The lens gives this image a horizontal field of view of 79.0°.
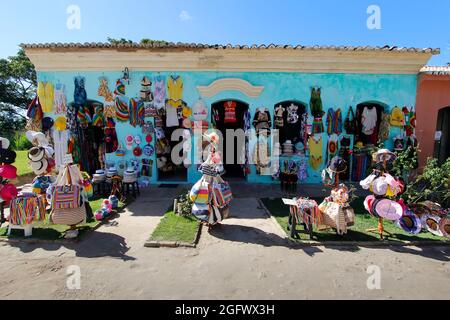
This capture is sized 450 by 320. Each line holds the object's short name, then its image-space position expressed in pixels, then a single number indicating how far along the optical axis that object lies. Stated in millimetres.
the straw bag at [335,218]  5273
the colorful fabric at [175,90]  8938
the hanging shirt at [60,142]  9016
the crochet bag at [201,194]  5508
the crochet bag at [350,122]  9242
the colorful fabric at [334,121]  9203
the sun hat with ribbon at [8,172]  5289
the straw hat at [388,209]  5191
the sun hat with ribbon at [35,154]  5633
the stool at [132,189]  8213
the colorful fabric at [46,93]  8969
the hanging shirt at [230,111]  9397
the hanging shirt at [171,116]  9109
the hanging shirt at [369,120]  9445
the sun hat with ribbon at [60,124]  5841
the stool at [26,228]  5353
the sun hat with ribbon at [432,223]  5535
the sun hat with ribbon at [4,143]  5293
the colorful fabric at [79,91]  8977
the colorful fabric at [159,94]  8961
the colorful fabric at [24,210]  5246
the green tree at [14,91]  25578
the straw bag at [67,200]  5154
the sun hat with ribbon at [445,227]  5418
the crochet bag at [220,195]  5535
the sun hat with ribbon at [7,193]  5431
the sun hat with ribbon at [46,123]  8930
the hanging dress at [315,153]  9341
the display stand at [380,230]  5374
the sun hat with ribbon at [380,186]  5160
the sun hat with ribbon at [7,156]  5302
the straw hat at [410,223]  5496
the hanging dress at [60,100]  9000
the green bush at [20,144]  19850
